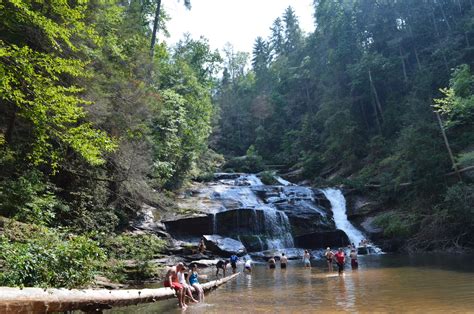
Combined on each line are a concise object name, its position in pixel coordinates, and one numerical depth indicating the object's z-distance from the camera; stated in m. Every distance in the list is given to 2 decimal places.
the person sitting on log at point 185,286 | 11.11
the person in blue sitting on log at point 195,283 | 11.91
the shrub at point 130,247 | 16.91
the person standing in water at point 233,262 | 19.64
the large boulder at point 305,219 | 28.89
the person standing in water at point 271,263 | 20.83
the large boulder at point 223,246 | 24.11
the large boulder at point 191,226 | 25.72
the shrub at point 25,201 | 13.73
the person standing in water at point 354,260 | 18.62
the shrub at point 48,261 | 7.26
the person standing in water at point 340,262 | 16.98
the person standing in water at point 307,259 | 20.14
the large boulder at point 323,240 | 28.25
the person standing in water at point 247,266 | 18.91
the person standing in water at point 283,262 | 20.71
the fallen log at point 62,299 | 5.24
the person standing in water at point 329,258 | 19.83
